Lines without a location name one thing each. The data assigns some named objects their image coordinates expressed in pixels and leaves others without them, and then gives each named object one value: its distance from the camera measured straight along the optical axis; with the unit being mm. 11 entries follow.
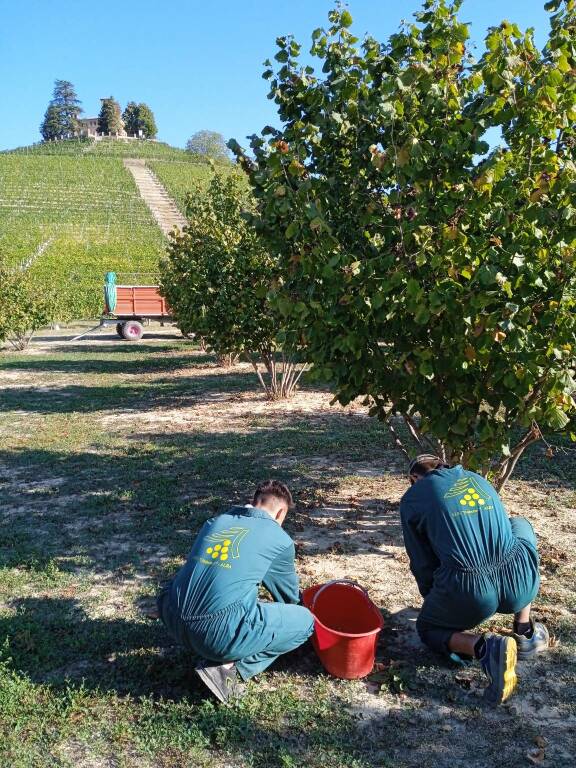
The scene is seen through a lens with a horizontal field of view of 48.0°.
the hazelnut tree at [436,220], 3889
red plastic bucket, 3502
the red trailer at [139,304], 25516
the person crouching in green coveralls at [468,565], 3490
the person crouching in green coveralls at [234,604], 3252
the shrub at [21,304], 20828
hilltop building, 130663
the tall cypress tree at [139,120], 132625
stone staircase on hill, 64969
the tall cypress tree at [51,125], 132125
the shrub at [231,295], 11531
